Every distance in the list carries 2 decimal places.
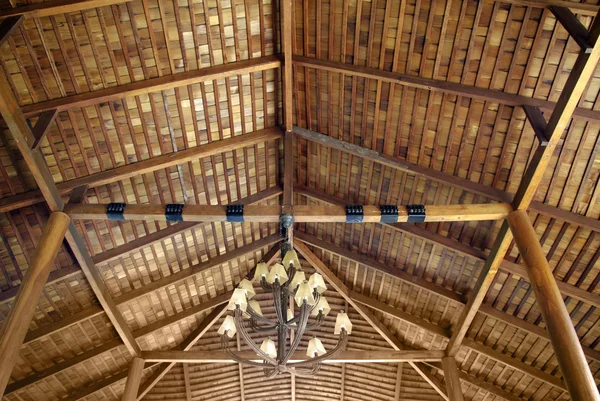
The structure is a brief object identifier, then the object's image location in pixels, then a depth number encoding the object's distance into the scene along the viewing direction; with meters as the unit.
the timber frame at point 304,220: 5.80
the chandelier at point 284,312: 5.93
